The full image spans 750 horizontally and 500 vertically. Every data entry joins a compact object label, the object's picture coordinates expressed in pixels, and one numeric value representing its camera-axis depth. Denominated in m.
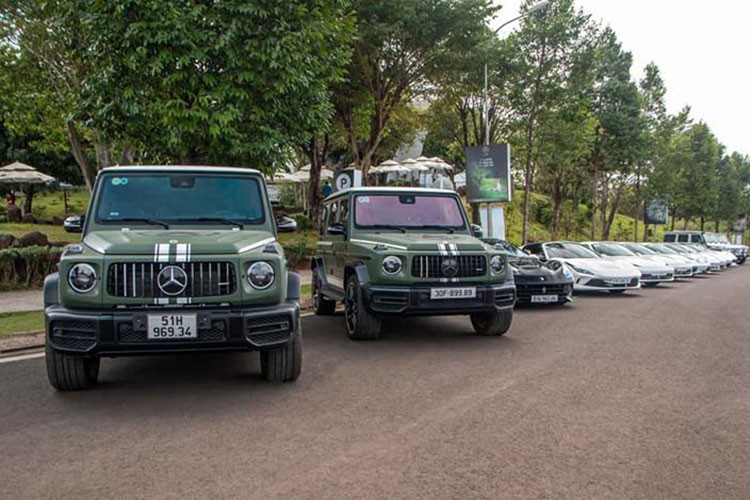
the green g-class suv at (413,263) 7.57
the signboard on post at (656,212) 43.80
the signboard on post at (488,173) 20.28
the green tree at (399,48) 17.62
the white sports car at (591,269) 14.84
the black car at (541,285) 11.79
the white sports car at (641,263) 17.50
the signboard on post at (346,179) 14.13
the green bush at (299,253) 17.66
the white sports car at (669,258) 21.35
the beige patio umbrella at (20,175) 26.89
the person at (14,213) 24.81
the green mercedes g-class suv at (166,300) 4.90
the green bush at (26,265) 12.18
